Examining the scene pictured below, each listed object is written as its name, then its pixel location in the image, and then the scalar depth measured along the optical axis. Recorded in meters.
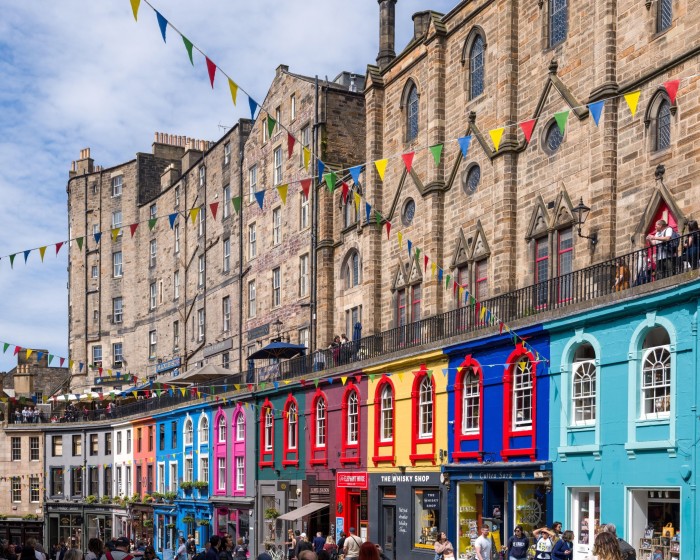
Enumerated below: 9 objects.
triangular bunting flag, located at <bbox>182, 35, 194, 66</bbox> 16.33
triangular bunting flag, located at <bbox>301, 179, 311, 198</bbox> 25.02
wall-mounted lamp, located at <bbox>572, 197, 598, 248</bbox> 25.52
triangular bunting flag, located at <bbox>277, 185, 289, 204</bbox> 23.11
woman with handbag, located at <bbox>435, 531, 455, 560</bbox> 22.80
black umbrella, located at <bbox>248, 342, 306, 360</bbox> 39.59
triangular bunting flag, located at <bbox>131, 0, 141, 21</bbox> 14.95
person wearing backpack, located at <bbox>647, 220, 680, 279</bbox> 21.28
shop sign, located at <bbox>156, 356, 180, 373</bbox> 57.22
